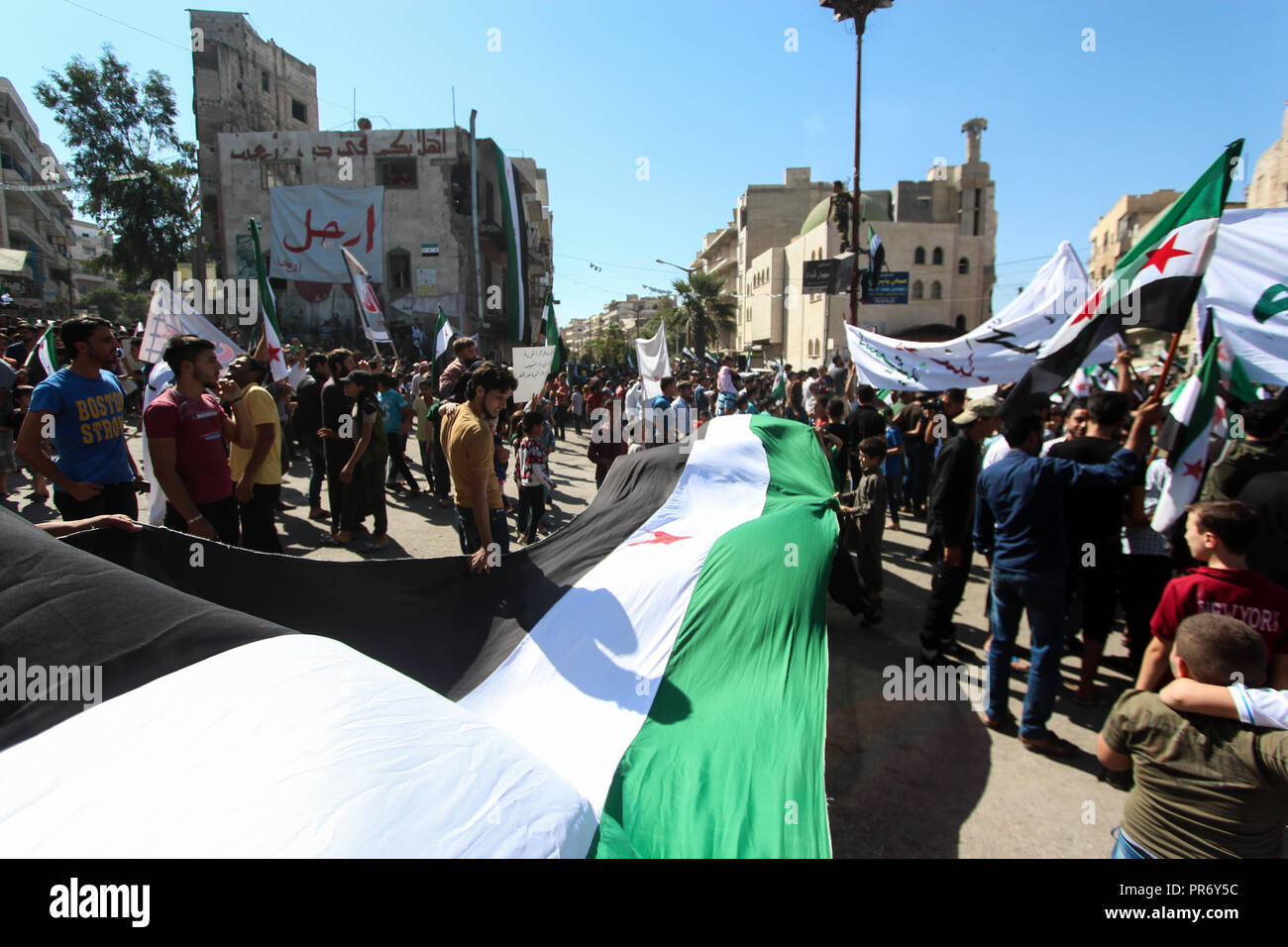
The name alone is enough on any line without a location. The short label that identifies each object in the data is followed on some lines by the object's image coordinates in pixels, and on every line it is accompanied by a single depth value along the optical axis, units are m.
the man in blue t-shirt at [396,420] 8.98
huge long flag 1.36
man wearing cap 4.73
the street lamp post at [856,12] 19.36
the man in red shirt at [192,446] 4.16
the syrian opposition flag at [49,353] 8.73
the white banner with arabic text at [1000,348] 6.24
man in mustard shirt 4.37
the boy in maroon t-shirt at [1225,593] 2.65
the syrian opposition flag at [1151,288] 4.15
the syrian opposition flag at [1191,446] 4.14
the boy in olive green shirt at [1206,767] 1.97
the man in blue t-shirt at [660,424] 9.88
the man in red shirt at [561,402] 17.84
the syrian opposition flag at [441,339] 10.52
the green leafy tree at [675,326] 58.03
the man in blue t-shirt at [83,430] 4.07
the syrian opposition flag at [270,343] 9.30
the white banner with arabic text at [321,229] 27.06
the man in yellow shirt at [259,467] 5.29
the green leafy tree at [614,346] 74.44
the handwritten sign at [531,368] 8.67
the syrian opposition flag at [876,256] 15.35
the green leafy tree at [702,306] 50.38
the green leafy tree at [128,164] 33.12
